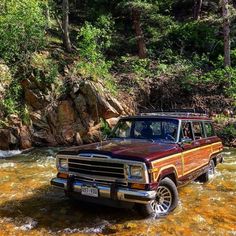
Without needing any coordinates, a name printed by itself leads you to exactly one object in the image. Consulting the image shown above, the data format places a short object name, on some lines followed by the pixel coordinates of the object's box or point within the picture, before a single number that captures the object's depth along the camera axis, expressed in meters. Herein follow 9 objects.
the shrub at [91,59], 17.28
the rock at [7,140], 14.58
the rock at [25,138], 14.98
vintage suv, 6.02
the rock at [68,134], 15.69
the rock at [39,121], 15.67
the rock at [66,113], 15.95
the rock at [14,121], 15.12
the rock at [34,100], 16.08
